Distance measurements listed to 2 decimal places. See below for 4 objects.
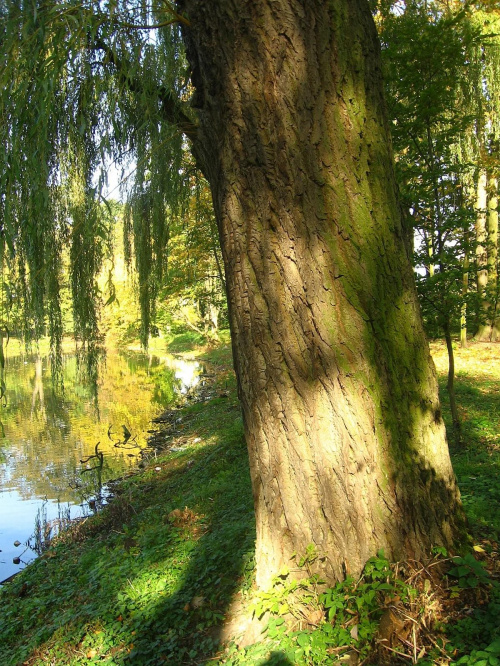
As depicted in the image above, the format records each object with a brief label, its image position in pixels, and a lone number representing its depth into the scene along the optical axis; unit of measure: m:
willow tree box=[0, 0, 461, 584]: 2.20
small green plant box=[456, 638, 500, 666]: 1.67
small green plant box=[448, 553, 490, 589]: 2.08
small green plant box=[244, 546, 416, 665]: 2.00
